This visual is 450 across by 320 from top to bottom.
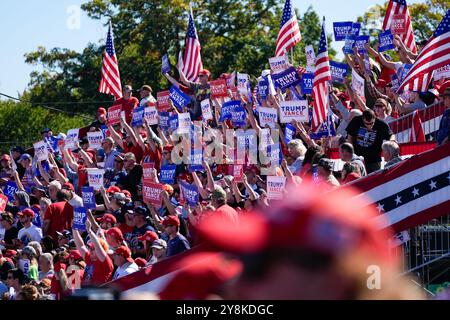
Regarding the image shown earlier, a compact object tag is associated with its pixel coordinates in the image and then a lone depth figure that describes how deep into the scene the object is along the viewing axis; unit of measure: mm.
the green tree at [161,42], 43250
